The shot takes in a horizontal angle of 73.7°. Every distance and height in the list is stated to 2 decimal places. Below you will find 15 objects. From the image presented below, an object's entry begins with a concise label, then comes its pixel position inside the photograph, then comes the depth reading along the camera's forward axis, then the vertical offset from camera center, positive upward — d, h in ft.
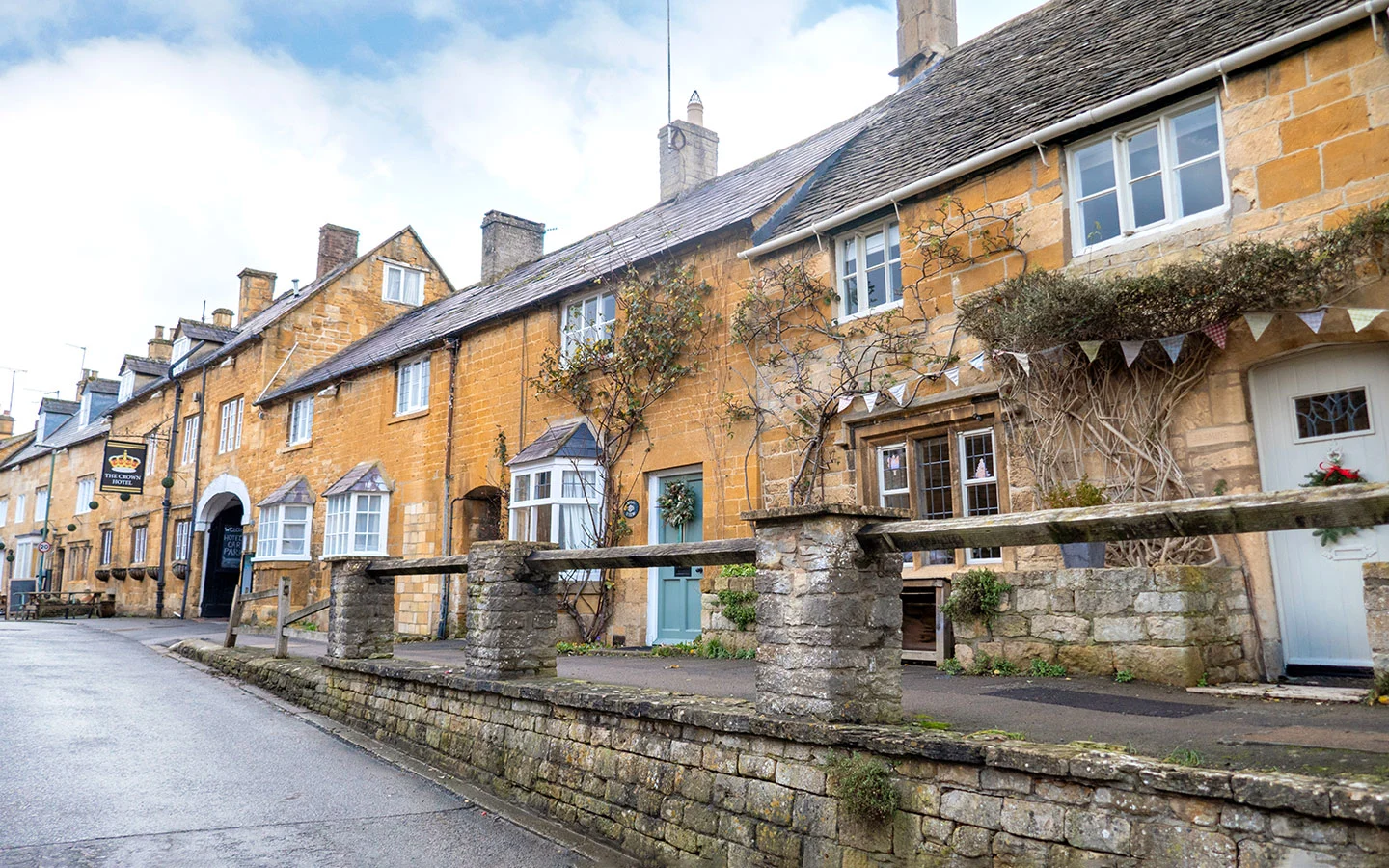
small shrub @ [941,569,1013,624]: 26.17 -0.51
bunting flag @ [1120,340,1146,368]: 24.47 +5.96
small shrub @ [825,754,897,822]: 13.37 -3.03
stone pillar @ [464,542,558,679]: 23.15 -0.86
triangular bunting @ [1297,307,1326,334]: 21.66 +5.99
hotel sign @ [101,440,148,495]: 88.84 +11.24
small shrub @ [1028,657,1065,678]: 24.43 -2.42
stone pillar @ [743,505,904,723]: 14.82 -0.72
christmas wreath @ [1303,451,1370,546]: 22.13 +2.31
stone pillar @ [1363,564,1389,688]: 18.88 -0.78
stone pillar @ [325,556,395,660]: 30.68 -0.98
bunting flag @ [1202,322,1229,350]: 23.32 +6.06
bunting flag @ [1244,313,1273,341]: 22.38 +6.04
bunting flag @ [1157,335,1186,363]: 23.84 +5.91
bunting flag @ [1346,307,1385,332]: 20.81 +5.78
